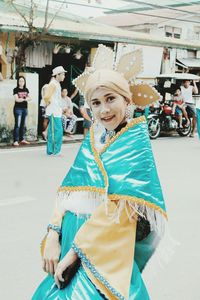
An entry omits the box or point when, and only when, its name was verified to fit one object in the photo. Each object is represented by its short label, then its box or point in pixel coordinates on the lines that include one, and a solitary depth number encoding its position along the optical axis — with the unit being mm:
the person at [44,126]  12767
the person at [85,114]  11830
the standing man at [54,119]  10312
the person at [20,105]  11852
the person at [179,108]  15180
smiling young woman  2027
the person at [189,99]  15602
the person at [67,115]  13625
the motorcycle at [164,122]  14367
